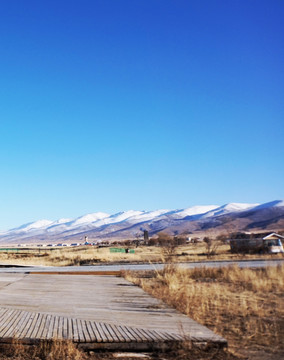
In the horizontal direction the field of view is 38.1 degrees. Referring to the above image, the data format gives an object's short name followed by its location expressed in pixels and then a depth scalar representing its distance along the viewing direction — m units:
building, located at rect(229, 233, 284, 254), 36.56
